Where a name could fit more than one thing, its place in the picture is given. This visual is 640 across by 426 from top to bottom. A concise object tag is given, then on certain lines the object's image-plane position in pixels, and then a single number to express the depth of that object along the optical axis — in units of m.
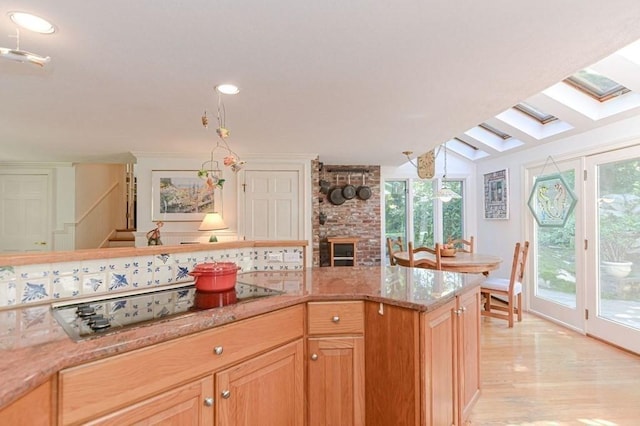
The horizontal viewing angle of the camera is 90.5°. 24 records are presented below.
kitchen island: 0.91
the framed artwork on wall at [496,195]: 4.62
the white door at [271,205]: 4.31
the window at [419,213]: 5.61
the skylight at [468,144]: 5.21
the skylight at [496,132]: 4.50
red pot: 1.55
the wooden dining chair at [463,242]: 4.55
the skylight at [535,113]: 3.67
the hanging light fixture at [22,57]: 1.16
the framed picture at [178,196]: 4.16
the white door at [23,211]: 4.72
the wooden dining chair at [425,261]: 3.36
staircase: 5.74
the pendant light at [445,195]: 4.10
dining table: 3.42
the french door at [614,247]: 2.83
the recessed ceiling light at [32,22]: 1.32
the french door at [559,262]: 3.40
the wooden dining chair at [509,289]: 3.54
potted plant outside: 2.83
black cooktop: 1.11
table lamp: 3.74
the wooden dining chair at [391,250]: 4.17
